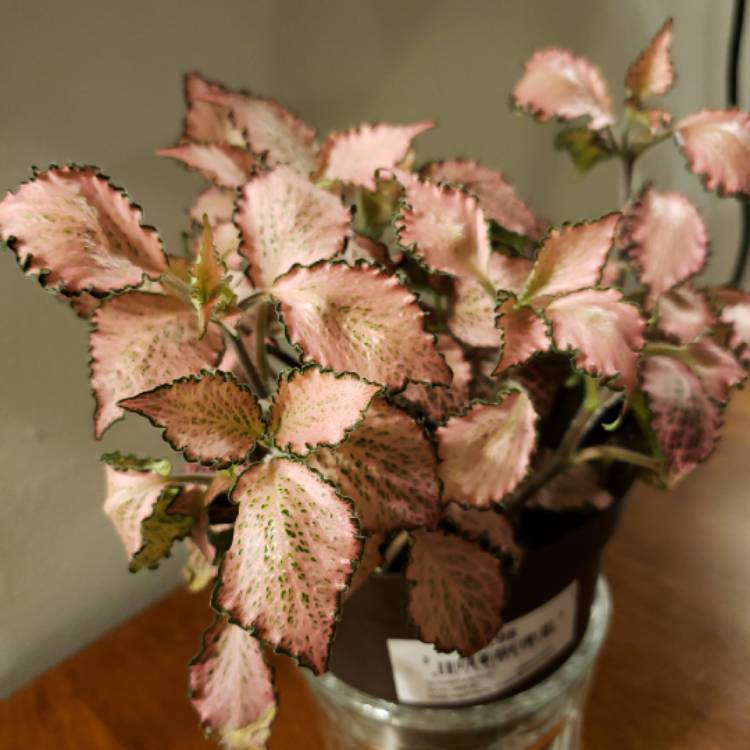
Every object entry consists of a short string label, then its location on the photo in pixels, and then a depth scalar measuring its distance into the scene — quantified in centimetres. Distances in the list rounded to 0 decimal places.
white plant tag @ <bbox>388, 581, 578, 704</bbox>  38
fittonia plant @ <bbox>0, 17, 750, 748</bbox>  24
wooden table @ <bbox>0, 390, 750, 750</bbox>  50
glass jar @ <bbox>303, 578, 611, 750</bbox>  42
